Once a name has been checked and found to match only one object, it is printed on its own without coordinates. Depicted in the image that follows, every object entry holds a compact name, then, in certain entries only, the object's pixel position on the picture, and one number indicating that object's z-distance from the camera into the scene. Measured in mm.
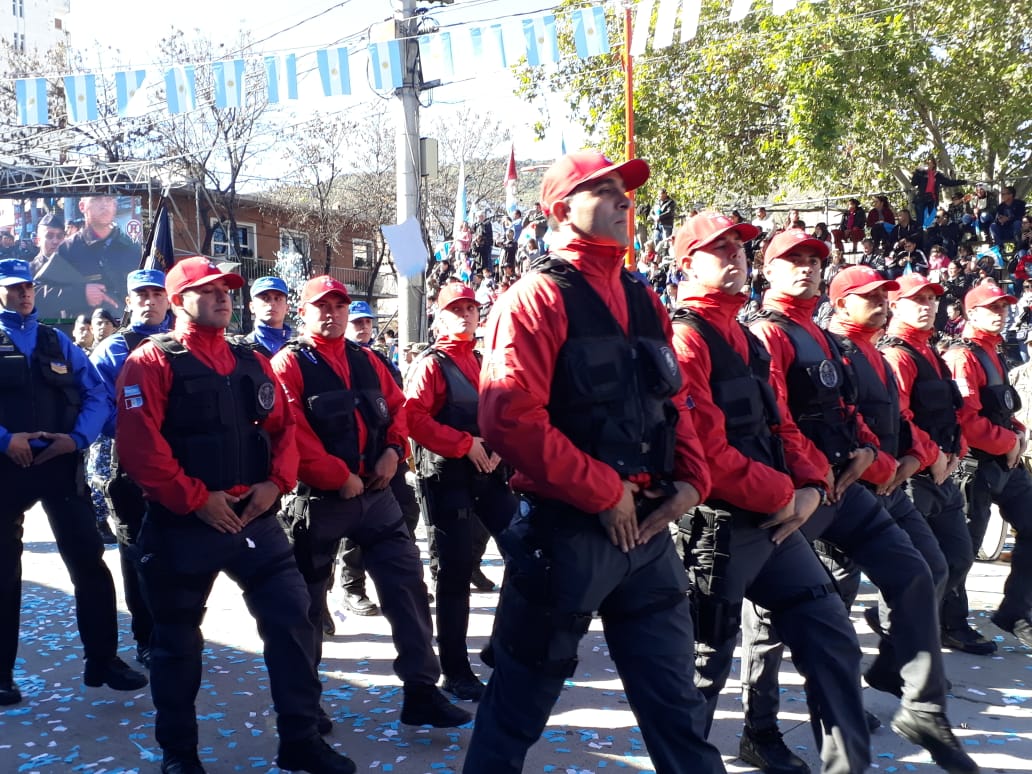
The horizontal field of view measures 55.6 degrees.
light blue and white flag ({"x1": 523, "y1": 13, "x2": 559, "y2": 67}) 12312
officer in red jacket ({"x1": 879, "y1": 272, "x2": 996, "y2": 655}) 4988
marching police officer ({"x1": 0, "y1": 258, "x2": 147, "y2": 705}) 4699
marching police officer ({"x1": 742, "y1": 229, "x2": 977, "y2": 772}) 3822
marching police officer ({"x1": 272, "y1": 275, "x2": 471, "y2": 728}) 4297
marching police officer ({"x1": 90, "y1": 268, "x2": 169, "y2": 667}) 5031
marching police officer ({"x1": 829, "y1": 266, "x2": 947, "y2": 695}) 4348
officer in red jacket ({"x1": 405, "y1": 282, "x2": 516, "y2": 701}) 4836
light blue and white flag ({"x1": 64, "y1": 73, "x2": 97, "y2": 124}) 12719
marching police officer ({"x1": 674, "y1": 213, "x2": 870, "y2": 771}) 3361
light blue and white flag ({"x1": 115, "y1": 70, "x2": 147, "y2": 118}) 12750
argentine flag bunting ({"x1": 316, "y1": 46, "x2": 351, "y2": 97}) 12398
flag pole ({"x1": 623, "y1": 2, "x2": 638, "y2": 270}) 13865
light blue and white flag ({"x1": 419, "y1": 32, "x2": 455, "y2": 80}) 12602
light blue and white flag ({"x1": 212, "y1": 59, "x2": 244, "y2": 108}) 12172
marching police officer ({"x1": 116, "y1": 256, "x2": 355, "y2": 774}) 3723
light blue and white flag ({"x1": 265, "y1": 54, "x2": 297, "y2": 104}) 12695
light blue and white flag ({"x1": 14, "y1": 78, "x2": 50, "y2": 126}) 12922
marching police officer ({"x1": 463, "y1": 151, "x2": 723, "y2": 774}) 2770
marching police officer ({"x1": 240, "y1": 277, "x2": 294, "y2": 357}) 6098
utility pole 12734
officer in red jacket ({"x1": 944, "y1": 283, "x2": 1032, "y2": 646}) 5461
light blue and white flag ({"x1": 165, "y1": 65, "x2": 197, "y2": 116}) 12359
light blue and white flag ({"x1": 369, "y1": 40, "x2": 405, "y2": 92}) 12398
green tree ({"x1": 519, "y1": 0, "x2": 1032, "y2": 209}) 17859
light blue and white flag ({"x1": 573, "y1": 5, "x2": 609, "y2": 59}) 11977
